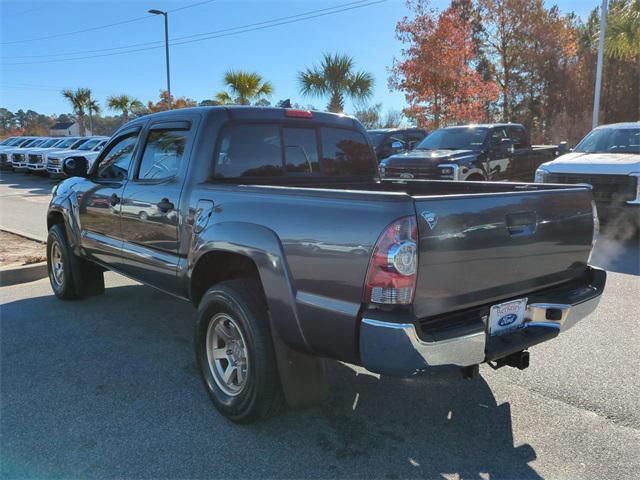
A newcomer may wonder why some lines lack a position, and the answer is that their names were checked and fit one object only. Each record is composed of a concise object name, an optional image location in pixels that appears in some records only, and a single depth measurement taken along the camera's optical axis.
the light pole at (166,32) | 27.33
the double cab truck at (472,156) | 10.09
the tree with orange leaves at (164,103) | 41.80
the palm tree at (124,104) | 42.03
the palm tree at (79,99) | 48.25
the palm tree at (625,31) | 16.92
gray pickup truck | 2.45
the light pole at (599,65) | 17.57
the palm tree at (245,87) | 25.95
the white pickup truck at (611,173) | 8.01
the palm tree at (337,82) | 25.06
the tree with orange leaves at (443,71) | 22.11
